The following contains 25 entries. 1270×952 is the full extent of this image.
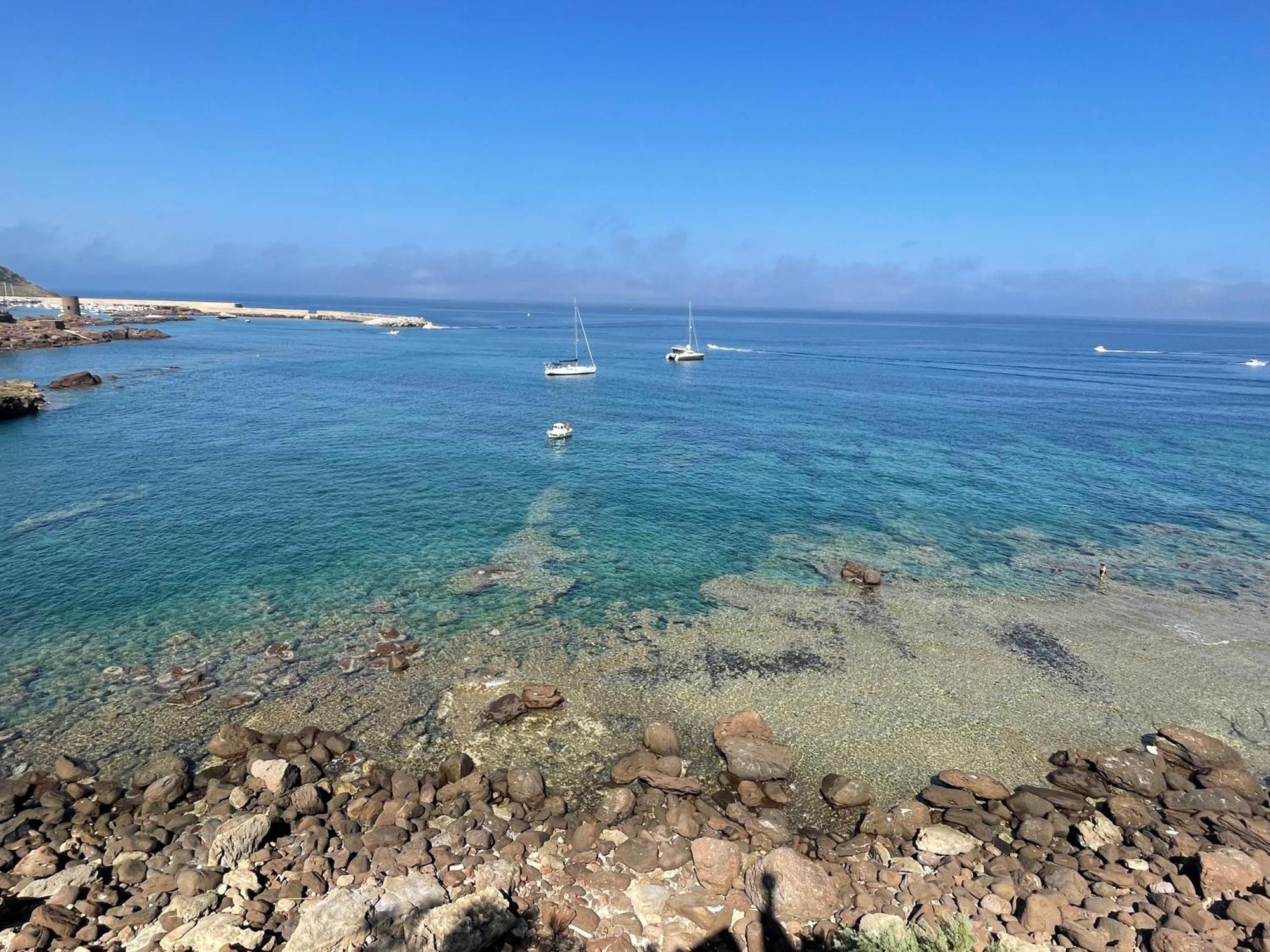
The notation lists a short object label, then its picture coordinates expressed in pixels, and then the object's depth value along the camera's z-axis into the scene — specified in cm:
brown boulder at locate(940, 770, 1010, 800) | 2377
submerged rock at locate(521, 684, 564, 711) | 2866
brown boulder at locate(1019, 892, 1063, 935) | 1758
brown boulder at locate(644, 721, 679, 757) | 2583
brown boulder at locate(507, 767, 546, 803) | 2311
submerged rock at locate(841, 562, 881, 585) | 4088
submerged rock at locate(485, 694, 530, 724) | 2797
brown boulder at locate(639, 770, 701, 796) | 2381
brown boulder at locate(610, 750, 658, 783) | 2453
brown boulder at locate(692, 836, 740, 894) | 1966
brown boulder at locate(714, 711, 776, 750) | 2672
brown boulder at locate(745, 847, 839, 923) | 1827
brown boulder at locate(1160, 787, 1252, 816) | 2303
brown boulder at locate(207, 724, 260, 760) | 2538
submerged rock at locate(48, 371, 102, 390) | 9144
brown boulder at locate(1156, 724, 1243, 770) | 2561
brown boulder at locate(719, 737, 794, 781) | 2469
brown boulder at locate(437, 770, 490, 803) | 2317
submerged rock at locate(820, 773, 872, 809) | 2339
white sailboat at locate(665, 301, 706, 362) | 15512
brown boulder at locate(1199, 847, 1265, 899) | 1869
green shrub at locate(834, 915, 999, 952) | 1588
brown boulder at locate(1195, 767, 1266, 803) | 2388
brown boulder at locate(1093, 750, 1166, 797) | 2428
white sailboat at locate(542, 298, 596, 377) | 12188
